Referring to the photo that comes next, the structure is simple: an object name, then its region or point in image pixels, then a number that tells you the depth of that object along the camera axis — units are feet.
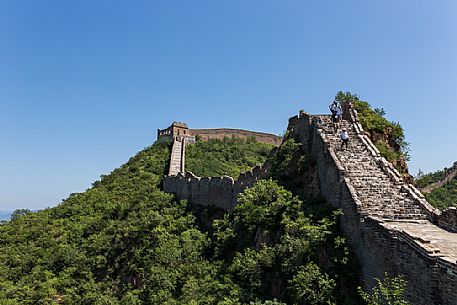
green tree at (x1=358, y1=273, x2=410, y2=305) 24.87
